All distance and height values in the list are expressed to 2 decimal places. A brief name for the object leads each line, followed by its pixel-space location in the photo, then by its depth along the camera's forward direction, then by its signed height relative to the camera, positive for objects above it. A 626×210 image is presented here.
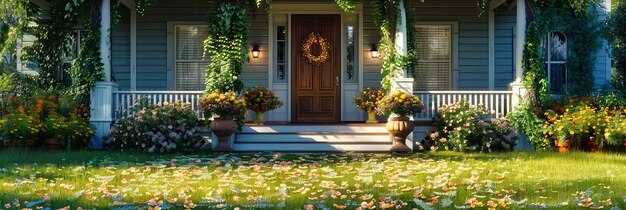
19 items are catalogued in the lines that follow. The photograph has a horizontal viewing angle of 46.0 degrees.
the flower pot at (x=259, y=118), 13.61 -0.34
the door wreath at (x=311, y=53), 14.88 +1.03
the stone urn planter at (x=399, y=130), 12.22 -0.49
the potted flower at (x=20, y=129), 11.55 -0.48
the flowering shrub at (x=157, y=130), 11.84 -0.50
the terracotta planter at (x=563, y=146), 12.09 -0.74
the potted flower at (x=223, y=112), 12.01 -0.21
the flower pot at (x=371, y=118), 14.03 -0.34
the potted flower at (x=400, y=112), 12.20 -0.20
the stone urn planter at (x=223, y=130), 12.05 -0.50
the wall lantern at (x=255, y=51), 14.79 +0.98
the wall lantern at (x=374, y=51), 14.81 +0.98
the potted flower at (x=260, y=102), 13.62 -0.04
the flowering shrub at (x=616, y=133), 11.55 -0.49
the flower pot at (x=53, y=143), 11.88 -0.72
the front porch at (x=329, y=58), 14.87 +0.96
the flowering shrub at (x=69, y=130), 11.79 -0.51
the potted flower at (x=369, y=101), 14.00 -0.02
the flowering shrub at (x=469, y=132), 12.18 -0.52
